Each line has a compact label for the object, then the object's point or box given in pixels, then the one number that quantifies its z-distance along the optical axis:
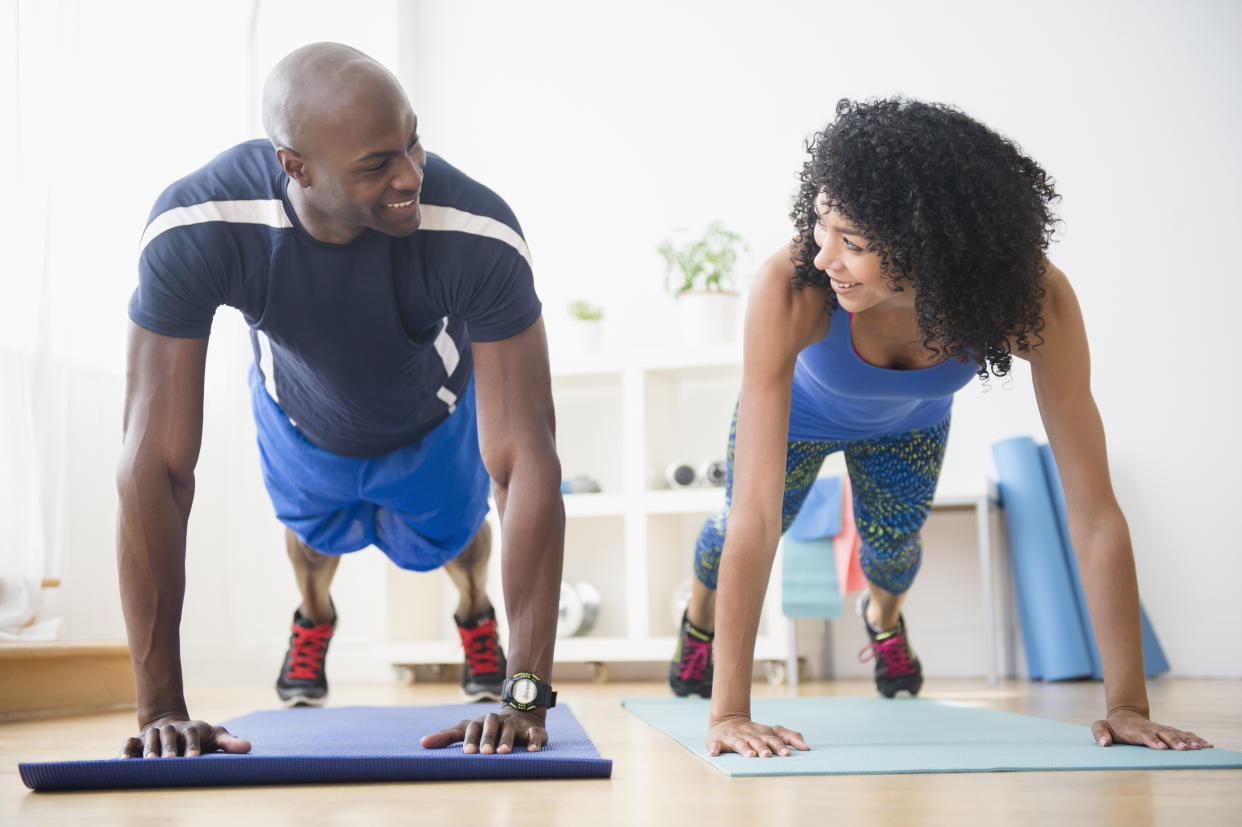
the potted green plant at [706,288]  3.81
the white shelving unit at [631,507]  3.67
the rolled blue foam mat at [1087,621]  3.32
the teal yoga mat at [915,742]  1.35
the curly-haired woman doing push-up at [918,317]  1.46
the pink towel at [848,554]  3.29
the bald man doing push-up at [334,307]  1.47
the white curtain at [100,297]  2.76
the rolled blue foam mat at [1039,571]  3.28
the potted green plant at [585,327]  4.00
